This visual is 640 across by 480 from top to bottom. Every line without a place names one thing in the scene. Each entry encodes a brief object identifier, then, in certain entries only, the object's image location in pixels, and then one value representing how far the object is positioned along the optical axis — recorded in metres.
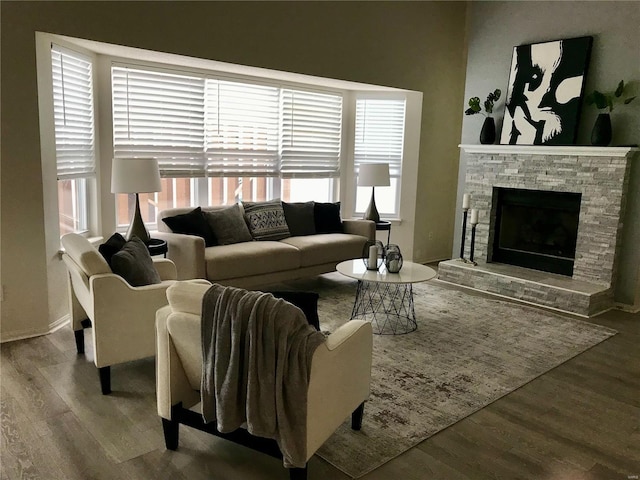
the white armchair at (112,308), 2.98
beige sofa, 4.56
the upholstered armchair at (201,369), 2.17
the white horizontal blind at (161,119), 4.94
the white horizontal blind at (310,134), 6.21
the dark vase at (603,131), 4.96
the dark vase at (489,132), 5.93
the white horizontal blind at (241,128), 5.57
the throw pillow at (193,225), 4.83
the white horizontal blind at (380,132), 6.77
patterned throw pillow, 5.43
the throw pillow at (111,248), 3.30
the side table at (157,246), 4.33
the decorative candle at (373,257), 4.34
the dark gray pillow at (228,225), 5.09
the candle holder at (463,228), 6.05
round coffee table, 4.13
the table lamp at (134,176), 4.15
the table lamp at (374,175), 6.06
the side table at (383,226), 6.21
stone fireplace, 5.01
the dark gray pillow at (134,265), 3.16
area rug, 2.69
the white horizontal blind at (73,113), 4.10
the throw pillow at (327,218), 5.91
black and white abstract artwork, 5.28
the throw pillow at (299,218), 5.72
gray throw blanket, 2.05
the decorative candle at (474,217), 5.84
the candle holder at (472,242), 5.96
